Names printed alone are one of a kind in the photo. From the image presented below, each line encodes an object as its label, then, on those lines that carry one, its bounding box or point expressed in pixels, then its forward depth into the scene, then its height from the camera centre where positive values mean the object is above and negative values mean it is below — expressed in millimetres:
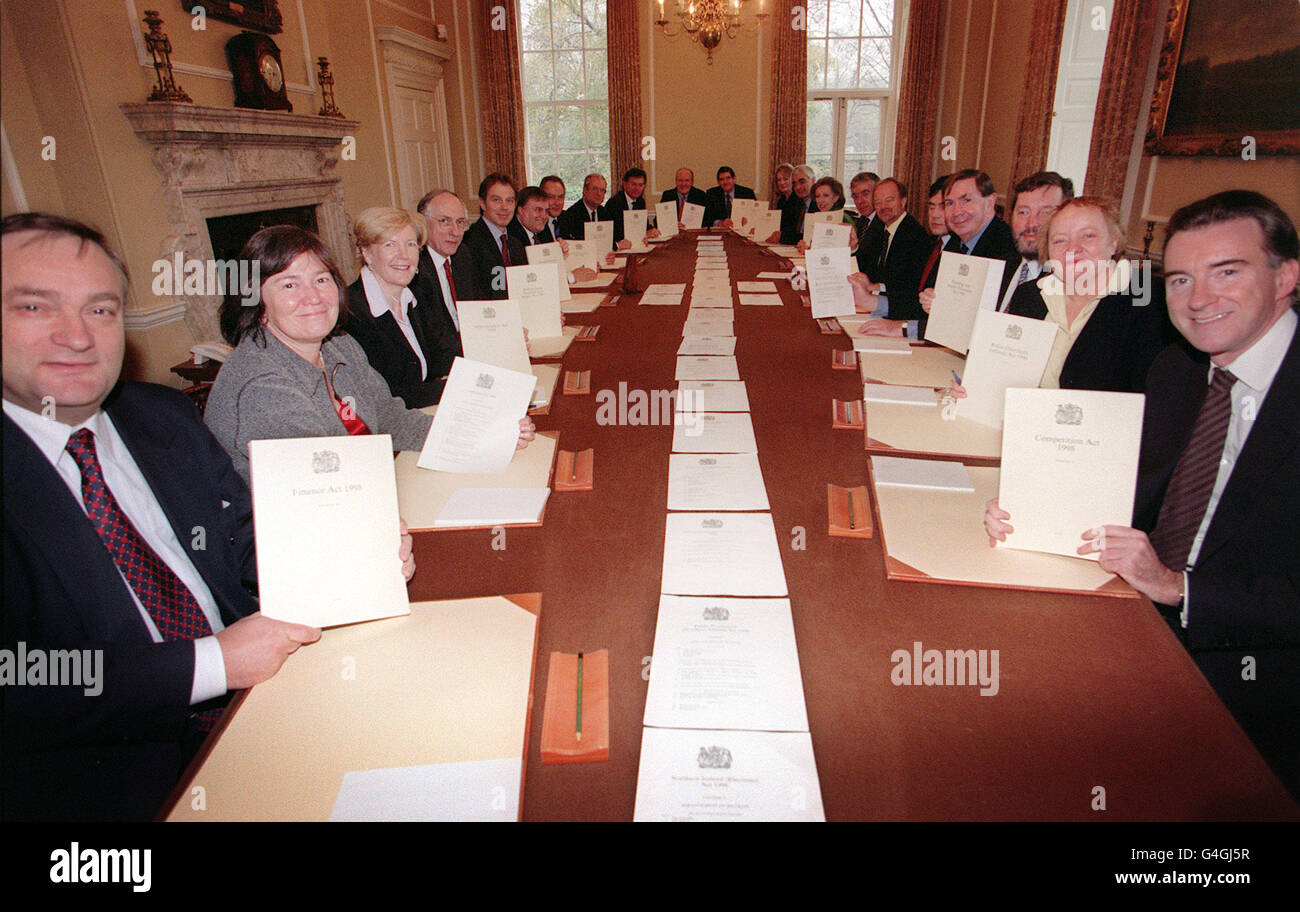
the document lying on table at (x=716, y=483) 1485 -582
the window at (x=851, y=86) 8703 +1517
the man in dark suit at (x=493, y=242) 3848 -125
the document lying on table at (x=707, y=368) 2381 -523
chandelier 7410 +2072
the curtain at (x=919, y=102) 8367 +1256
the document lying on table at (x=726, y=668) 928 -628
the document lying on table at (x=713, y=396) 2076 -543
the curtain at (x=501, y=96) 8961 +1533
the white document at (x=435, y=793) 809 -654
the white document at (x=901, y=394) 2094 -545
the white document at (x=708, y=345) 2701 -502
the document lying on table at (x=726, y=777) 799 -649
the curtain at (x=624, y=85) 8586 +1588
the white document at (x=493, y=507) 1450 -594
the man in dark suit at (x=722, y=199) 7895 +156
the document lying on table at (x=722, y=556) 1194 -602
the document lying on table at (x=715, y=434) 1772 -565
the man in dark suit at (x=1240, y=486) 1199 -516
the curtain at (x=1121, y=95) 4770 +730
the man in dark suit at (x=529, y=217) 4375 +3
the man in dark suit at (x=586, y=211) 6262 +46
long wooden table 827 -652
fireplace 4109 +368
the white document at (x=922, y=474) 1539 -581
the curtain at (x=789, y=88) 8523 +1467
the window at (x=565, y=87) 8977 +1641
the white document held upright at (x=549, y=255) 3244 -173
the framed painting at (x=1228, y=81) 3539 +650
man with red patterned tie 781 -498
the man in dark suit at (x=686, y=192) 7820 +242
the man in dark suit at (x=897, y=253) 3529 -247
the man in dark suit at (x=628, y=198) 6863 +172
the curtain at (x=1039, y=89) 5641 +924
